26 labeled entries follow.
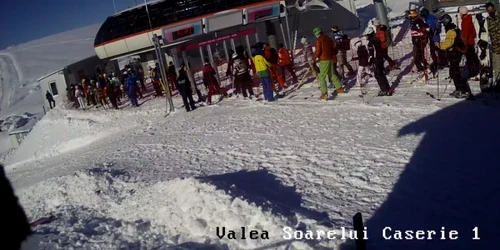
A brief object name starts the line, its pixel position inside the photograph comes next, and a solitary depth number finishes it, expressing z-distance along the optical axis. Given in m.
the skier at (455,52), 8.79
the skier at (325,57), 10.59
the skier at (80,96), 22.31
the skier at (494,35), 8.43
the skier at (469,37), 9.38
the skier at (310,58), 13.44
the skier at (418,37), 11.34
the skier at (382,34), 12.12
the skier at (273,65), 13.00
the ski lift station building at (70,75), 29.95
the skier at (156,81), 19.92
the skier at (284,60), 14.08
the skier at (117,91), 20.98
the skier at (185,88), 13.70
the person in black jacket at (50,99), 30.48
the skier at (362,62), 11.06
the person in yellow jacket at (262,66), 11.88
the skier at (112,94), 19.59
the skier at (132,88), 18.30
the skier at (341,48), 13.24
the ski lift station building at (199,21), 21.11
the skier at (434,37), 11.32
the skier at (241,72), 13.10
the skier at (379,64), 10.38
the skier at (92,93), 21.91
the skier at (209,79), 14.39
